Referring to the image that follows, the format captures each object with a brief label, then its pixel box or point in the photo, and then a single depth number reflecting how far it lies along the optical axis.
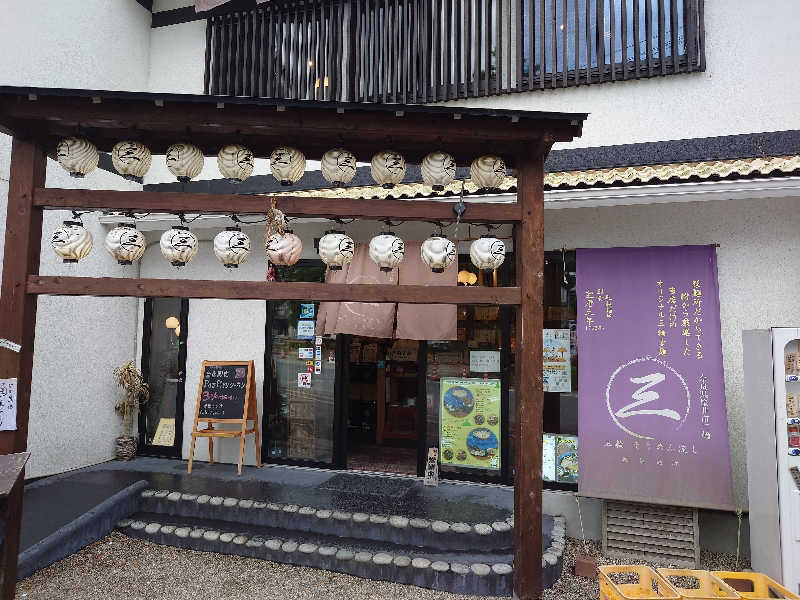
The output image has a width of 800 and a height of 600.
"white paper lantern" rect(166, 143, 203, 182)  4.09
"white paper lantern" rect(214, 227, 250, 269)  4.03
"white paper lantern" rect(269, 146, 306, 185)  4.09
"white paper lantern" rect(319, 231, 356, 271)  4.00
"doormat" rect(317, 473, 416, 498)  6.32
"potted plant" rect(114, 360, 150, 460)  8.04
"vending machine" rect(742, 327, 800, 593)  4.57
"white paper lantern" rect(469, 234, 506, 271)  4.02
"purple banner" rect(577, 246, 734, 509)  5.42
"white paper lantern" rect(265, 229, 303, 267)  4.00
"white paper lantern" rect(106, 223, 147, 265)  4.04
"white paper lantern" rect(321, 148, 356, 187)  4.08
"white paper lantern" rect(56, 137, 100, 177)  4.02
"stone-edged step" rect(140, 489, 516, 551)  5.18
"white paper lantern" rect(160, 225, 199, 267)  4.01
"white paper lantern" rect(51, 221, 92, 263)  3.94
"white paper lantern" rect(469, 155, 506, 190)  4.08
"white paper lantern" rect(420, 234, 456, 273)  3.98
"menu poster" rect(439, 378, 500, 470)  6.67
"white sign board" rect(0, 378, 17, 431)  3.84
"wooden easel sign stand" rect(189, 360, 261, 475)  7.12
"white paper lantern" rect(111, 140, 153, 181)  4.02
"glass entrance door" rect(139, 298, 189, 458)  8.16
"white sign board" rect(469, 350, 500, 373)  6.76
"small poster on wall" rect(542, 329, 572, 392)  6.38
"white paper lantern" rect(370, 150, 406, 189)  4.09
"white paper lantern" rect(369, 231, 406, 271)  3.99
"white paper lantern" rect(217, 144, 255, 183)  4.09
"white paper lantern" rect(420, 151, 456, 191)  4.06
